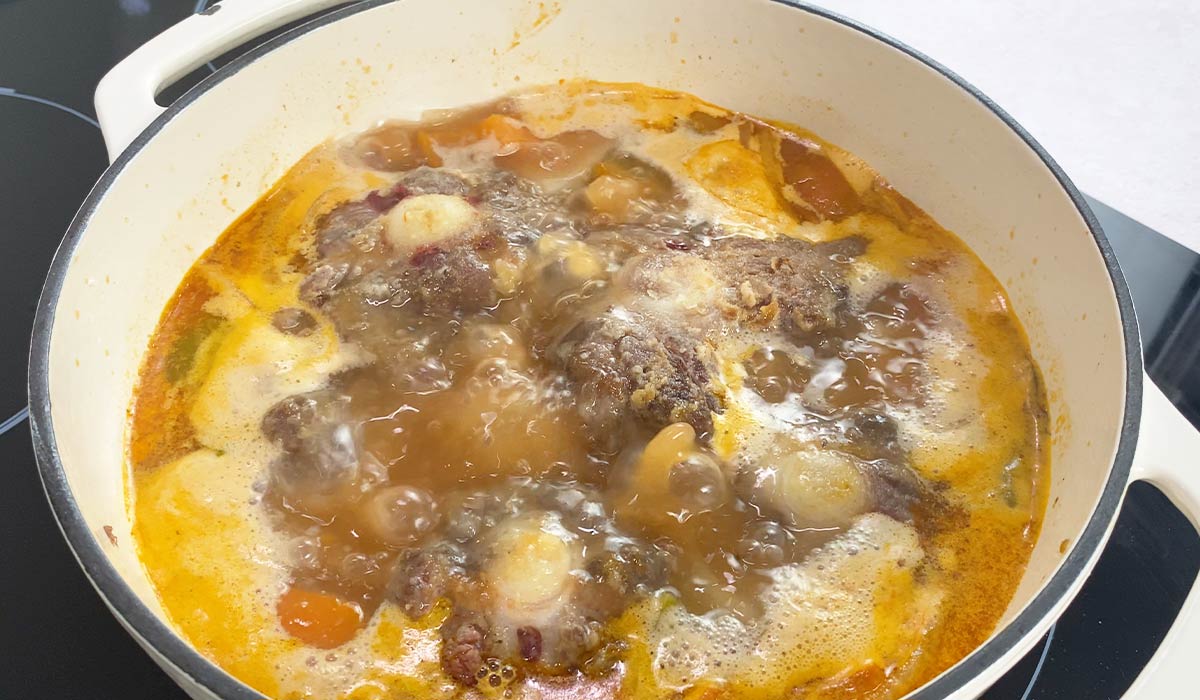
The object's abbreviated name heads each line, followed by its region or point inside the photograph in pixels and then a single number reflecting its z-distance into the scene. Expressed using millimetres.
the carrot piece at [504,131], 454
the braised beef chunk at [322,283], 392
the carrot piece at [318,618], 311
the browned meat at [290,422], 350
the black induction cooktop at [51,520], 327
